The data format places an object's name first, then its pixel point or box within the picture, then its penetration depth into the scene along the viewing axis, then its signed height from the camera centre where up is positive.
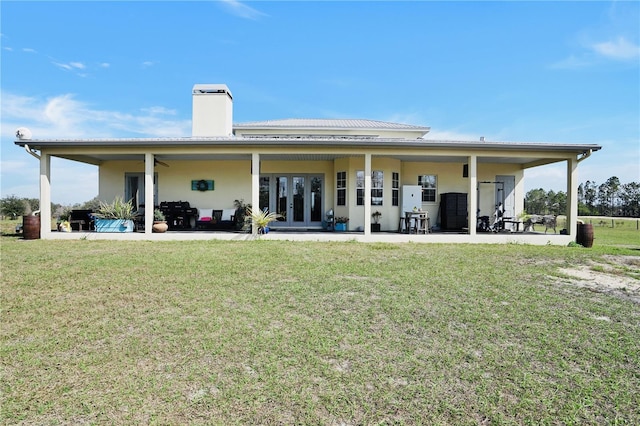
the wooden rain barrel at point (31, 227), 10.16 -0.49
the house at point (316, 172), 10.20 +1.66
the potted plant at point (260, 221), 10.18 -0.25
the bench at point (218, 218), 12.84 -0.21
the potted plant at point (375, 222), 12.11 -0.31
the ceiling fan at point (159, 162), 12.19 +1.92
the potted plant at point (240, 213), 11.95 +0.00
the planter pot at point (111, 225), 10.65 -0.43
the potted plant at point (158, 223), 10.55 -0.35
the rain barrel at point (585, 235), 10.23 -0.63
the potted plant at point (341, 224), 12.03 -0.39
